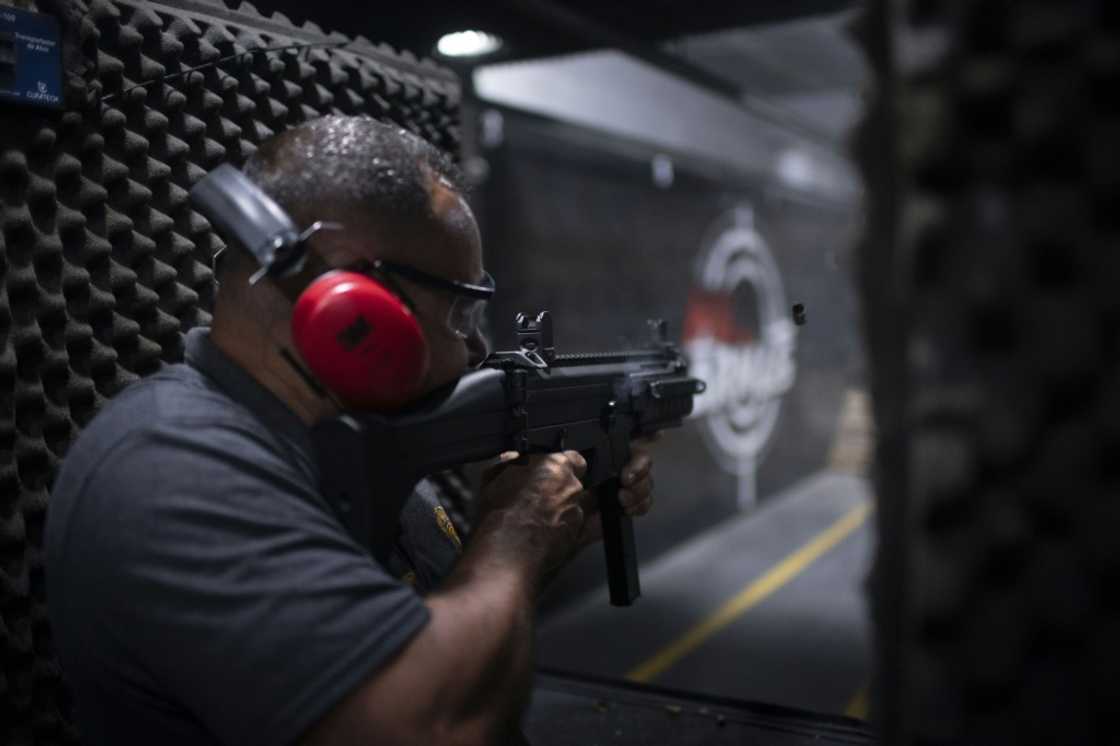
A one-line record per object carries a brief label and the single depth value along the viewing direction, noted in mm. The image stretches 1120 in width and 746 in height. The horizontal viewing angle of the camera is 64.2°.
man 844
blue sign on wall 1150
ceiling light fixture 1931
